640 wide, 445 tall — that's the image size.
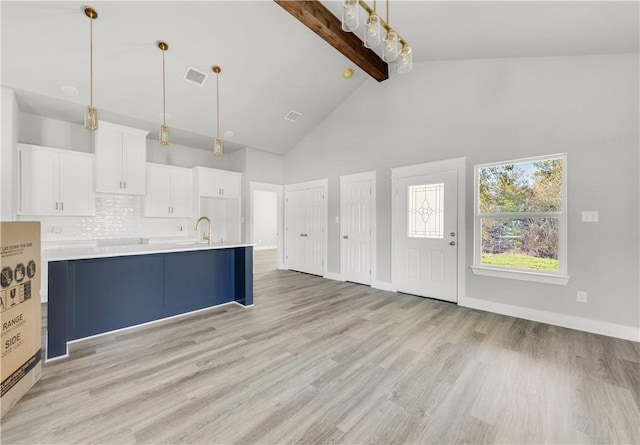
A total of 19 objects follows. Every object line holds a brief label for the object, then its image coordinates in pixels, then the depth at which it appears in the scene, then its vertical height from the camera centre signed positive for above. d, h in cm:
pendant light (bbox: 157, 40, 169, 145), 291 +182
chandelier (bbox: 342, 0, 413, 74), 199 +146
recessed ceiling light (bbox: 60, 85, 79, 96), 358 +174
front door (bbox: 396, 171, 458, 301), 403 -23
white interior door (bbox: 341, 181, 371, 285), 508 -20
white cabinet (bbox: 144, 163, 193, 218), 514 +59
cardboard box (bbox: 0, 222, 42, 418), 181 -64
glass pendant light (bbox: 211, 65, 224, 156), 333 +181
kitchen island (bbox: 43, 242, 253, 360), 248 -73
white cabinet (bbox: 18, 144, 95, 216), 389 +60
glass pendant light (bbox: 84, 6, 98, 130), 237 +185
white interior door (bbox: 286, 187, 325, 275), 593 -20
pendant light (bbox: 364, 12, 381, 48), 203 +146
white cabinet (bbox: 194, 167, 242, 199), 568 +83
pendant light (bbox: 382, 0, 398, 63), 217 +142
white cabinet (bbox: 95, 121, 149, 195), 446 +106
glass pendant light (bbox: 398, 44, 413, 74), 232 +141
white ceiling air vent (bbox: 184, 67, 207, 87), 384 +209
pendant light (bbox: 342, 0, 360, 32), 197 +153
